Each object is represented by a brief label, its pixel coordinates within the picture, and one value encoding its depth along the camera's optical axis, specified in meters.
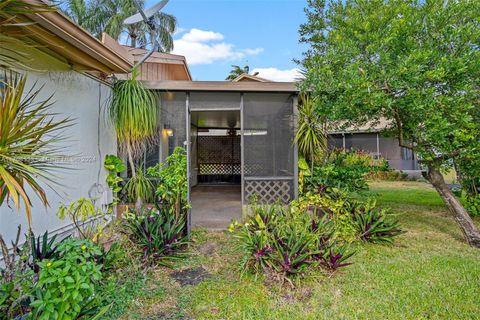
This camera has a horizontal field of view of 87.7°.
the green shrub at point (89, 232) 2.82
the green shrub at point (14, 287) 1.78
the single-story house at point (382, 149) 13.37
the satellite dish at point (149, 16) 4.11
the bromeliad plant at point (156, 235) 3.30
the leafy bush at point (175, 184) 4.06
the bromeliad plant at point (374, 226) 3.98
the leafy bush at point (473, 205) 5.23
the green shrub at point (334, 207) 4.00
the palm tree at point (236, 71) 25.95
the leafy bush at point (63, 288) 1.67
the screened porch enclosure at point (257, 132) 5.01
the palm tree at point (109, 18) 16.59
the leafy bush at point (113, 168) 4.80
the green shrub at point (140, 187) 4.71
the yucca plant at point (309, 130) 5.03
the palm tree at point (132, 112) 4.34
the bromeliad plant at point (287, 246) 2.89
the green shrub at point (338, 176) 5.14
